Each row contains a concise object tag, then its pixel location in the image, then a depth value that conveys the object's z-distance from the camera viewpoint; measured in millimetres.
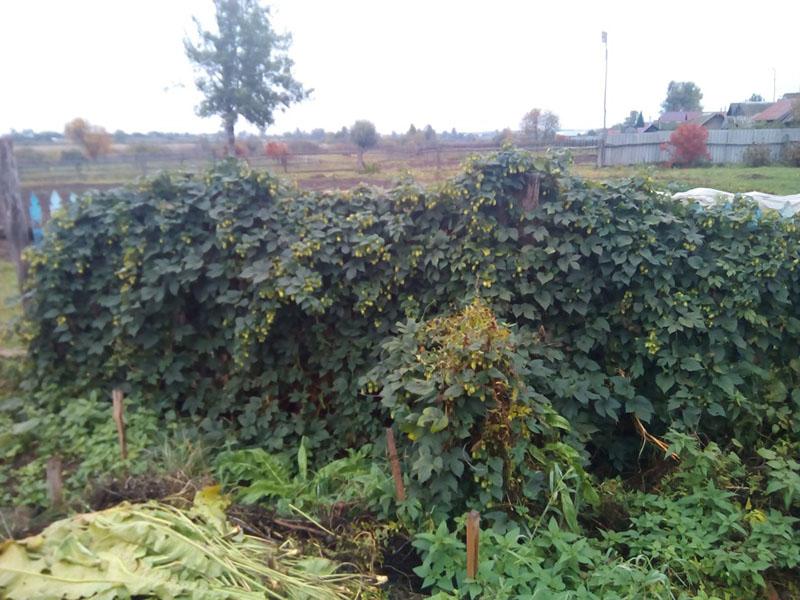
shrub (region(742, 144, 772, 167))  15773
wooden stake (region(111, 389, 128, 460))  3738
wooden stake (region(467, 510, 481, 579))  2432
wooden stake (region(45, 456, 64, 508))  3338
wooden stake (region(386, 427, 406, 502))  3084
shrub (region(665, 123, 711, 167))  16875
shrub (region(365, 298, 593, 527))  2982
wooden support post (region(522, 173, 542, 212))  4352
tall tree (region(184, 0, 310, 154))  25250
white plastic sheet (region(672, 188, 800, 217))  4418
